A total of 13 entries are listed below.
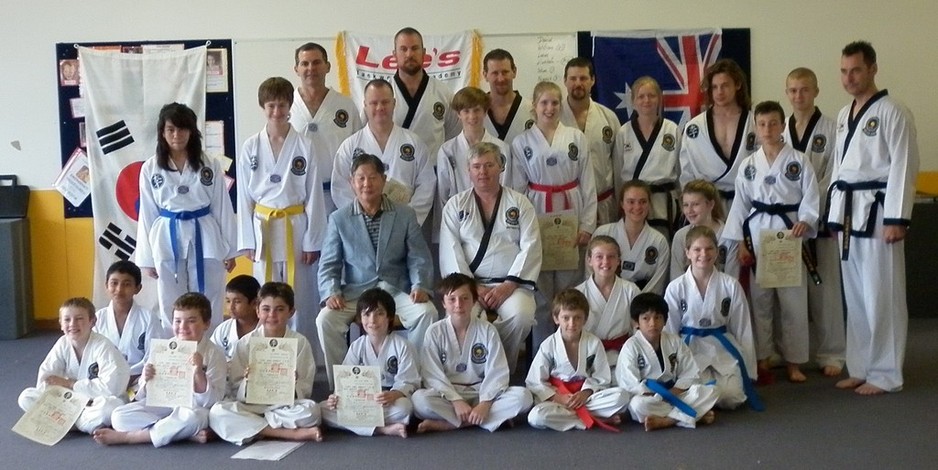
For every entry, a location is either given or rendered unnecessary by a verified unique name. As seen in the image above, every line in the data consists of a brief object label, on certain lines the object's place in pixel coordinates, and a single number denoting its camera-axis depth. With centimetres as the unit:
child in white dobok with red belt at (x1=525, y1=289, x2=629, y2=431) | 382
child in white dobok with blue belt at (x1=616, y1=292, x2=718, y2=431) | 381
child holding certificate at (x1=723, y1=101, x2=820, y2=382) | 455
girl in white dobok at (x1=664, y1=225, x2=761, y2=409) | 419
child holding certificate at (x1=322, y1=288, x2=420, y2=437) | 388
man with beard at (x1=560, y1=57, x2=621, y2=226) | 507
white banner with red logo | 627
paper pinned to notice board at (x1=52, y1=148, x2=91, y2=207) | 642
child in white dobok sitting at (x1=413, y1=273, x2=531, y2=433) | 383
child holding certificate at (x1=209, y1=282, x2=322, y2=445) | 369
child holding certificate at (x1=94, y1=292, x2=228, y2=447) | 366
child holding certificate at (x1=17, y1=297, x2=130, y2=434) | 381
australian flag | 625
